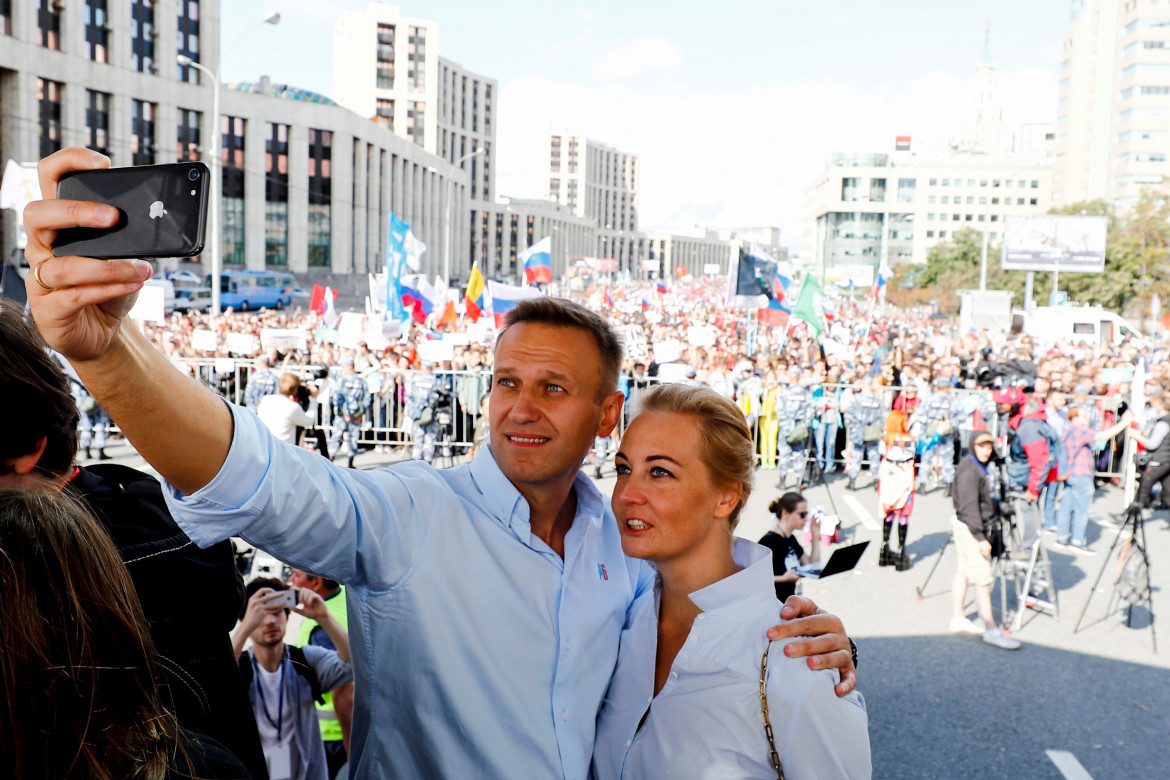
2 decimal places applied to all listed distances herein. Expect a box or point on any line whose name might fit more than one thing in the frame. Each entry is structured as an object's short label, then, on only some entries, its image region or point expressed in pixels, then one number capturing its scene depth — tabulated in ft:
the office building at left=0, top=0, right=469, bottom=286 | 158.30
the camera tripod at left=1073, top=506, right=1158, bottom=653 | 25.90
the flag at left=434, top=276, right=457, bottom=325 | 70.03
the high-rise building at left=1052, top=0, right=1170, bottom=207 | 336.70
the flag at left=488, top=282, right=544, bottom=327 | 53.52
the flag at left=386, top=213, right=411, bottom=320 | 63.16
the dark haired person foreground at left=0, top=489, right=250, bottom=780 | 3.61
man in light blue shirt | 4.78
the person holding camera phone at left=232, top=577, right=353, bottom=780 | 10.47
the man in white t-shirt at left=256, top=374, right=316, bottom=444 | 31.91
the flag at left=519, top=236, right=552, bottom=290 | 69.59
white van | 94.32
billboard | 159.94
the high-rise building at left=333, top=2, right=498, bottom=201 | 378.53
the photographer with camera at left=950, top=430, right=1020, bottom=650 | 24.61
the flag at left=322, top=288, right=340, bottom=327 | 66.39
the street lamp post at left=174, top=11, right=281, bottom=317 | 80.38
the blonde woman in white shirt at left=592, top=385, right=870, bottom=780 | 6.21
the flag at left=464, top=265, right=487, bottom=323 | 68.28
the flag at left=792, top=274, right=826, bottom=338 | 61.52
